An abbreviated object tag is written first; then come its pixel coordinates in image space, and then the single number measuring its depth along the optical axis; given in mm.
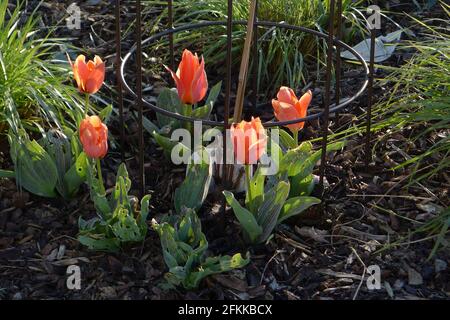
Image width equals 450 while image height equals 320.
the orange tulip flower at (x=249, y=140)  2629
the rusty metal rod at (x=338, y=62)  3187
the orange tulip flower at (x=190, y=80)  2883
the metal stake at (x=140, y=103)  2820
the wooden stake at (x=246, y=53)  2873
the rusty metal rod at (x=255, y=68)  3465
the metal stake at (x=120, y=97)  2926
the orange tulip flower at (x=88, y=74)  2896
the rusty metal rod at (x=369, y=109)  3114
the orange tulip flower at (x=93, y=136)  2729
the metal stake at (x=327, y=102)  2850
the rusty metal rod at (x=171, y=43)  3363
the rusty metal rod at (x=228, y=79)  2686
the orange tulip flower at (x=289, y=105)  2924
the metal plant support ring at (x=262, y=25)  2885
